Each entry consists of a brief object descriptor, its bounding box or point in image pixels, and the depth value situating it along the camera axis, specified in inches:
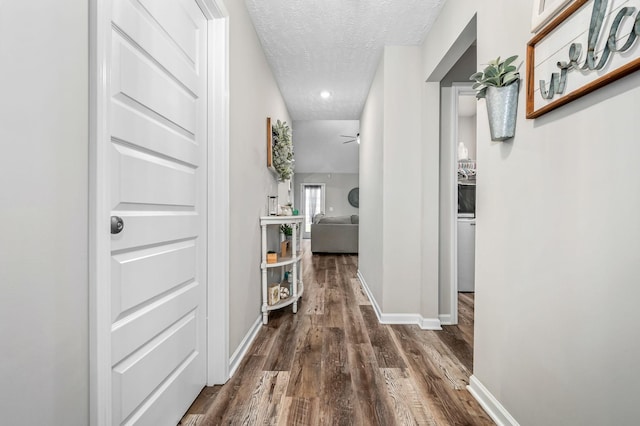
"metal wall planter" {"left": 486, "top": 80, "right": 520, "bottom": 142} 50.8
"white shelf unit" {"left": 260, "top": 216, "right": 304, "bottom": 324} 103.9
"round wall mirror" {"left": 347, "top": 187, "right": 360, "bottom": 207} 438.5
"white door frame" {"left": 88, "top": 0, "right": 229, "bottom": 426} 32.8
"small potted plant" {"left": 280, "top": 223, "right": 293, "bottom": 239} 139.5
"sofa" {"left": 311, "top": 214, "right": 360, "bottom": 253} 274.1
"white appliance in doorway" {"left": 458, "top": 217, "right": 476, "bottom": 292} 140.2
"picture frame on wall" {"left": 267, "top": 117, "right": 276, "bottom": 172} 115.7
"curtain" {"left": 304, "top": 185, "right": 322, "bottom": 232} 443.5
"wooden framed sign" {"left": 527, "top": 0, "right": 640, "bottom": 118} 30.9
